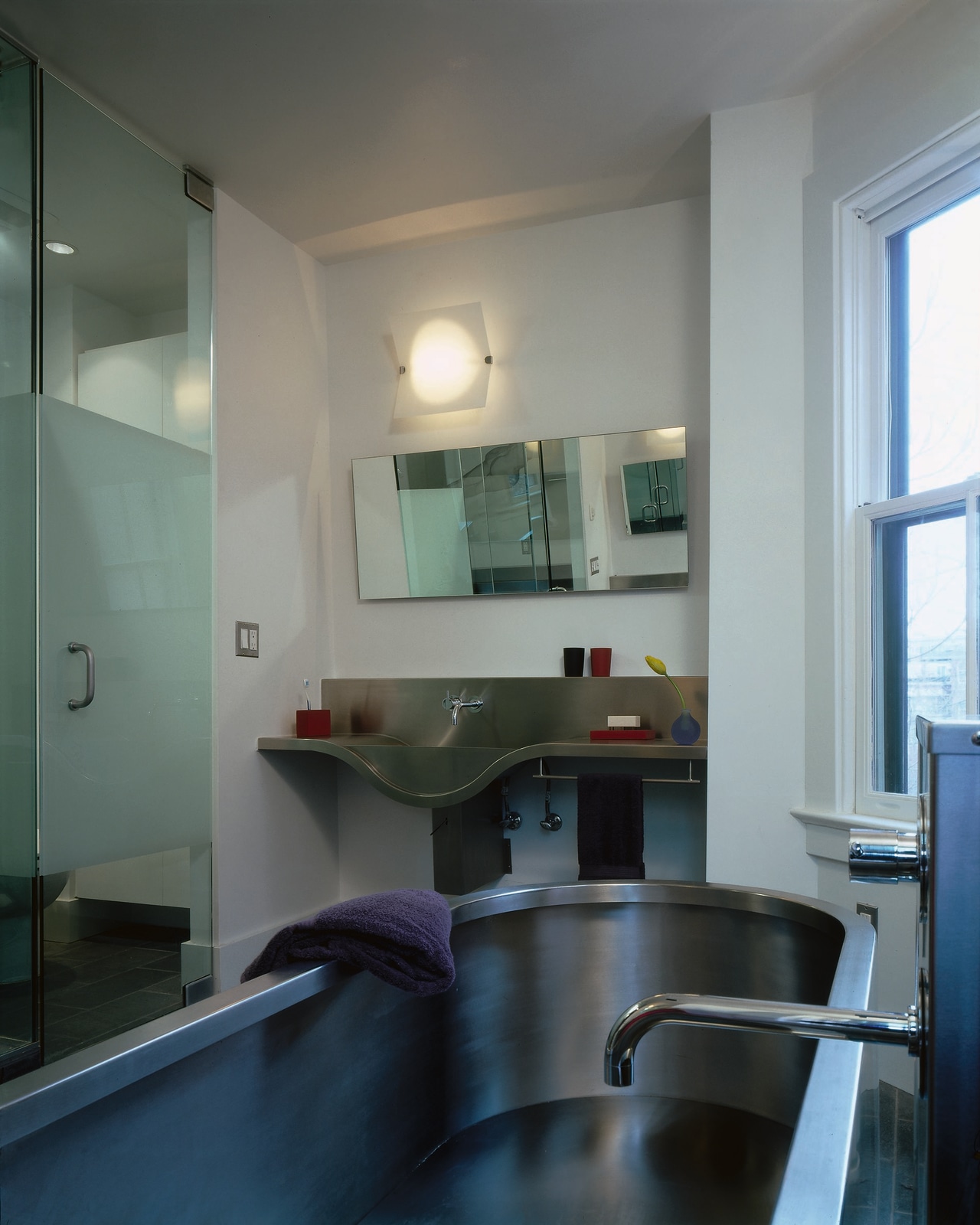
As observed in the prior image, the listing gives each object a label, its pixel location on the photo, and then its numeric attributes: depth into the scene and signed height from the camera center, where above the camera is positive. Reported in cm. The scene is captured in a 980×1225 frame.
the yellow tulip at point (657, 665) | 304 -15
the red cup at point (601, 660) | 335 -14
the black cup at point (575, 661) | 339 -14
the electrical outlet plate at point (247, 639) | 328 -6
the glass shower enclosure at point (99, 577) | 245 +14
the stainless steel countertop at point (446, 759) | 294 -46
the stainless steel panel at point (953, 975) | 46 -18
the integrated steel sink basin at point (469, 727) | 306 -39
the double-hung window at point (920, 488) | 233 +34
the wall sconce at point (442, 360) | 362 +102
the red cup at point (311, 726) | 348 -38
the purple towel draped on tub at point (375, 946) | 123 -43
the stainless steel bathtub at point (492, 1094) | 90 -63
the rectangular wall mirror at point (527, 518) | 335 +39
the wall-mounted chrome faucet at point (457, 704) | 349 -31
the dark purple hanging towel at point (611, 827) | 298 -66
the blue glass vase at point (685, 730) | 300 -35
